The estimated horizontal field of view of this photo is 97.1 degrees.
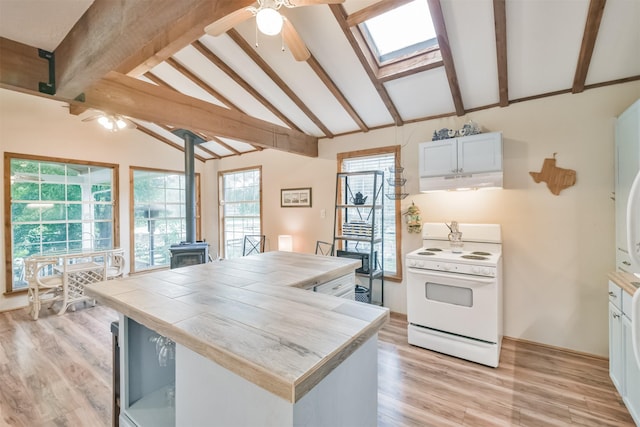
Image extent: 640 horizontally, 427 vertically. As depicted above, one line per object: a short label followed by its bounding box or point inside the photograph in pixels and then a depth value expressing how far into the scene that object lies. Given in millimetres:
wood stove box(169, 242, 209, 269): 4684
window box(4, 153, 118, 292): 4090
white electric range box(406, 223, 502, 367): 2488
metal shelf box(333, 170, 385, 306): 3604
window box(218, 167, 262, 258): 5645
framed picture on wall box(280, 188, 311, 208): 4639
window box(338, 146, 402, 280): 3697
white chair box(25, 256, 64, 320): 3654
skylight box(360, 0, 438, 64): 2395
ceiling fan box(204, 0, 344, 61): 1615
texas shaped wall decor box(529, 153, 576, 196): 2684
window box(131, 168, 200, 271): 5391
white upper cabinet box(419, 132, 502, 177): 2766
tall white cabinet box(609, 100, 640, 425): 1784
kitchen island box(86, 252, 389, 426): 781
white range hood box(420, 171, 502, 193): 2770
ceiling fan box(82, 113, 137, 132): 3400
